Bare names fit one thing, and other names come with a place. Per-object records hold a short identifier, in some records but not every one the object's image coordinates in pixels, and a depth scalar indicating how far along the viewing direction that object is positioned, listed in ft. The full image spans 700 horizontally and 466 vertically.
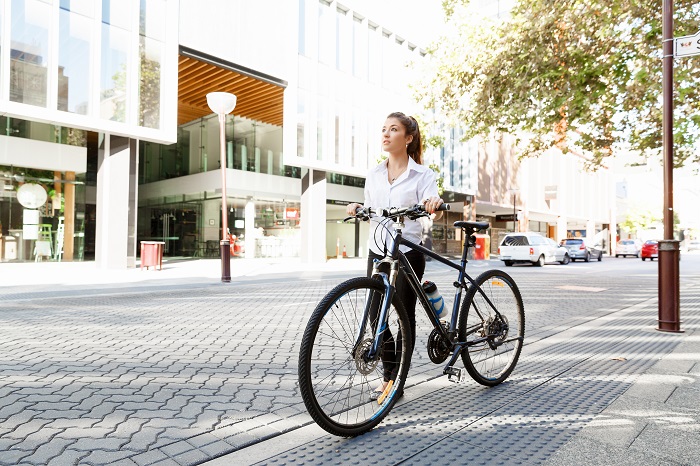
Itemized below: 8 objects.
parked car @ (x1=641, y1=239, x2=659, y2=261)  105.09
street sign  18.88
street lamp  39.34
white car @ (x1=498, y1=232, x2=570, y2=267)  77.36
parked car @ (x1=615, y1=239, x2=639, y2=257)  128.47
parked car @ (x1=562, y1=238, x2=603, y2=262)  99.14
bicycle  8.11
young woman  10.29
